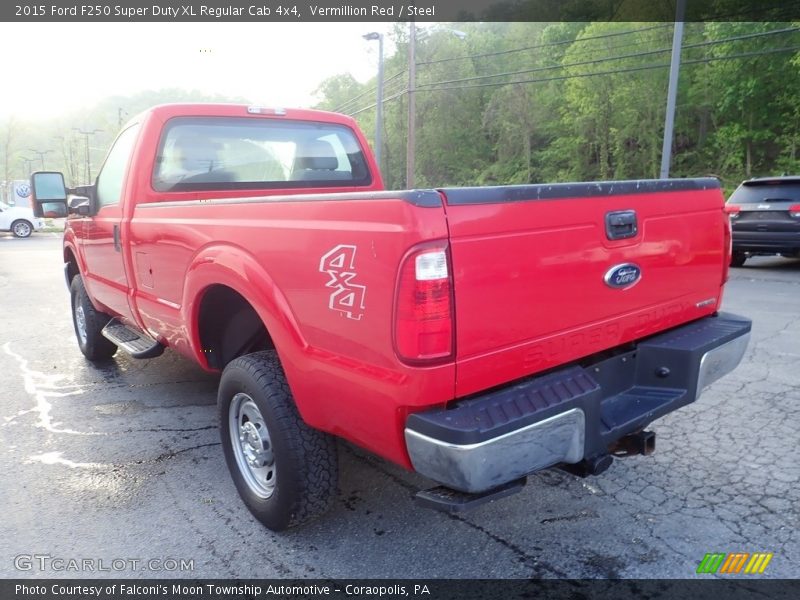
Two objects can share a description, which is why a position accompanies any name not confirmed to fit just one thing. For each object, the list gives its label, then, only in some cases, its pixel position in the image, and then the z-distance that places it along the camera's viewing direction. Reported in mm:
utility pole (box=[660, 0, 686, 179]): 16203
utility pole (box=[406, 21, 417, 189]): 25266
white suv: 22703
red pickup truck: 1945
